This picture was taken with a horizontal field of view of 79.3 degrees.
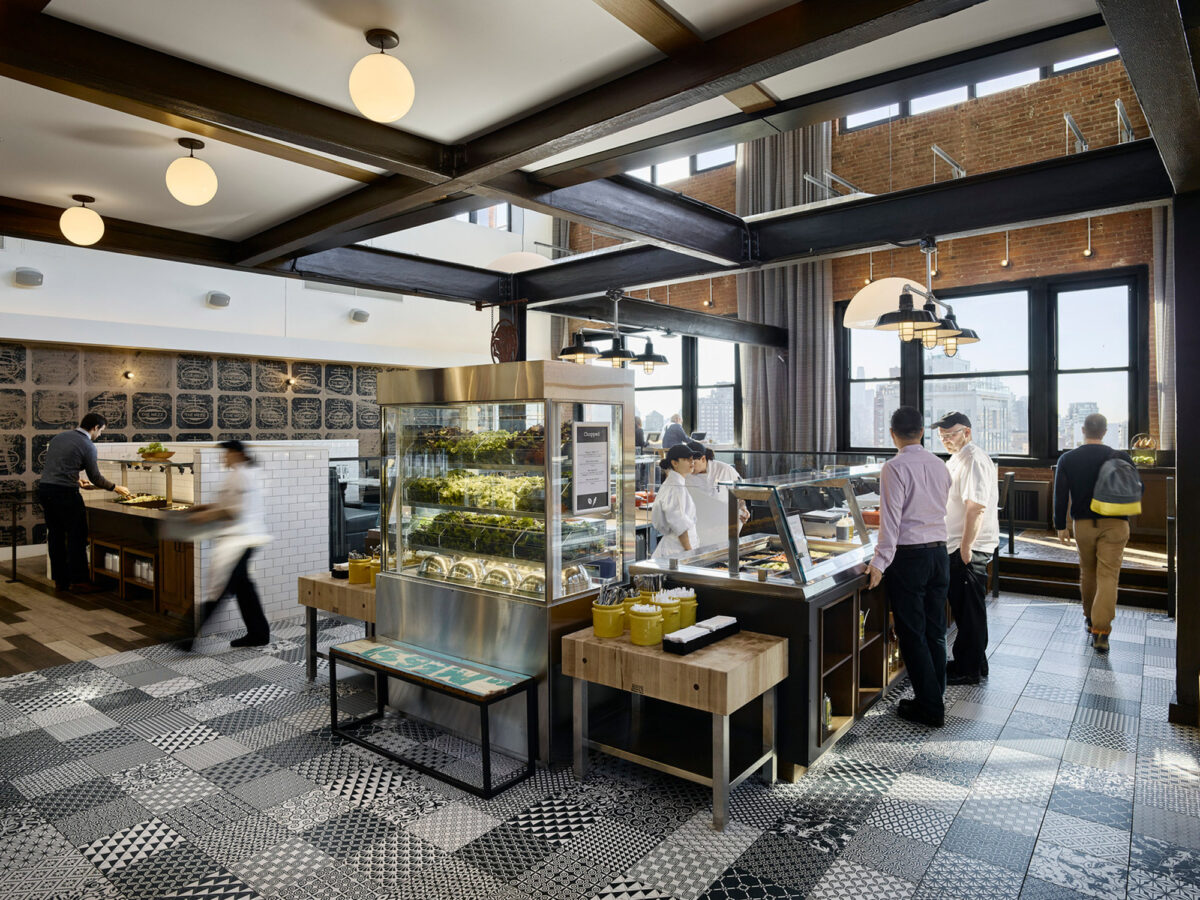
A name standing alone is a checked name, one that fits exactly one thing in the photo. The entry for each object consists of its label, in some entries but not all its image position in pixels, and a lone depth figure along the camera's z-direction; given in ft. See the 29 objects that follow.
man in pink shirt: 12.56
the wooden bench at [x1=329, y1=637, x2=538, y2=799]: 10.55
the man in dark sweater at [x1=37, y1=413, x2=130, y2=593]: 23.07
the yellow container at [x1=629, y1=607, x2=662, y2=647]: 10.64
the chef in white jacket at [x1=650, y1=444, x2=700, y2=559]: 15.05
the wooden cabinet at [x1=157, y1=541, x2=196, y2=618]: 19.45
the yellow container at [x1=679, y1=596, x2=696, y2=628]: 11.27
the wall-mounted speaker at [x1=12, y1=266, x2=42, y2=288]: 26.48
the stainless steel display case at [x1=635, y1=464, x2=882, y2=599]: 11.02
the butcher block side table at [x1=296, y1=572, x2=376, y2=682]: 14.74
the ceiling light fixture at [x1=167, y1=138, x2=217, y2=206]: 11.34
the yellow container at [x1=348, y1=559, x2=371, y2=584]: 15.20
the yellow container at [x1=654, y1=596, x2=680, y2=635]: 10.96
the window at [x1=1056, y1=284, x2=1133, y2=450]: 28.50
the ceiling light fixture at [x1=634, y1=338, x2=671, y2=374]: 27.89
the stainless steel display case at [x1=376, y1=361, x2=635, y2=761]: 11.65
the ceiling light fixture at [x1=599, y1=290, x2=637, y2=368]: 24.76
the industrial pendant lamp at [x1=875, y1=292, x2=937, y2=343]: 16.24
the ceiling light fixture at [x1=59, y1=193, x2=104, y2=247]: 13.73
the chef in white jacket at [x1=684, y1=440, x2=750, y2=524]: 15.87
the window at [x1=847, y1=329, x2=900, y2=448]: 34.83
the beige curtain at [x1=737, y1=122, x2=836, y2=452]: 35.58
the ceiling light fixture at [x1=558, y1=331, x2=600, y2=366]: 24.56
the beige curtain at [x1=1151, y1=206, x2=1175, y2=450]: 25.90
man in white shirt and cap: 14.99
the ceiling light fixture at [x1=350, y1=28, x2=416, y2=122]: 8.21
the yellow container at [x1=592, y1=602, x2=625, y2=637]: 11.03
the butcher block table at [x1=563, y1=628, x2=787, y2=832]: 9.58
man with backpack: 17.02
